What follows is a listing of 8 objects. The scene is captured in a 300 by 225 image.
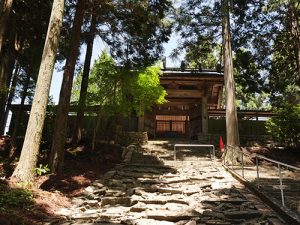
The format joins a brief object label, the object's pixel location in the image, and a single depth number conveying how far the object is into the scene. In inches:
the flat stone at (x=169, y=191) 235.1
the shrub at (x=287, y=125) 414.0
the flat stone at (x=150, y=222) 162.3
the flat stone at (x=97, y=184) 258.0
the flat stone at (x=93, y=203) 209.1
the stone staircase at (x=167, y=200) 168.6
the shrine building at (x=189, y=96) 540.5
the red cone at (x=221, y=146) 450.0
